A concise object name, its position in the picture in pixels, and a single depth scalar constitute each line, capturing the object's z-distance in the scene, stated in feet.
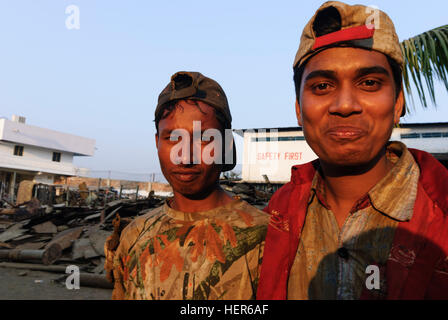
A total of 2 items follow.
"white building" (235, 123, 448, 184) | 90.43
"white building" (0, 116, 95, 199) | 107.45
